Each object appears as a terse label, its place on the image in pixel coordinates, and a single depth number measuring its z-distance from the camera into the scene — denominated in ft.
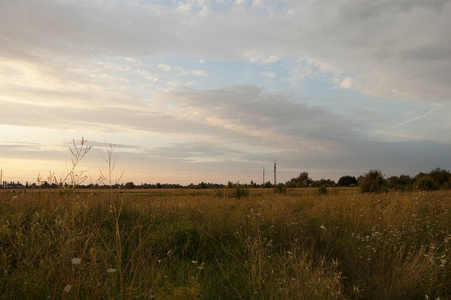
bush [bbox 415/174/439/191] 90.12
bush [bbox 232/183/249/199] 69.57
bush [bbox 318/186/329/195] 97.40
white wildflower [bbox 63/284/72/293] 9.67
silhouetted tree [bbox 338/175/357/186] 266.12
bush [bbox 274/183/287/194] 124.88
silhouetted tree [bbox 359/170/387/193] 90.07
